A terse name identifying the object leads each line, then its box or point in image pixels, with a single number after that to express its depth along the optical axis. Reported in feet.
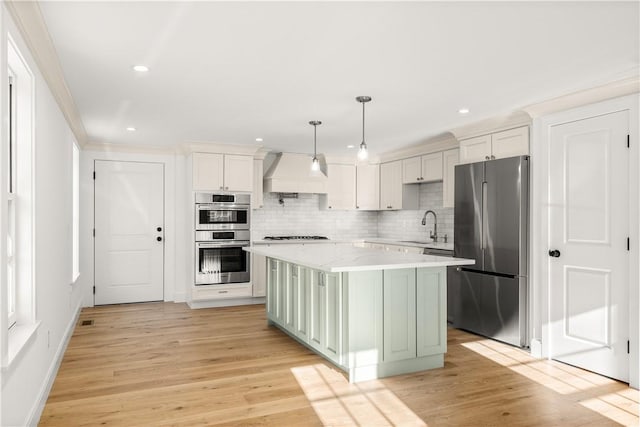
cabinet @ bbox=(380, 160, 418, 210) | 22.39
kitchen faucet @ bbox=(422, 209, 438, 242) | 21.25
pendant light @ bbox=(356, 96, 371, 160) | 12.84
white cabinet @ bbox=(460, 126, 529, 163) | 14.53
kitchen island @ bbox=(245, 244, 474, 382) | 11.48
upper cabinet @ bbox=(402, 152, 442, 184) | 19.69
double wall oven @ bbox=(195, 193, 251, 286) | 20.84
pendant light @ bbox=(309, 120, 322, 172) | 15.25
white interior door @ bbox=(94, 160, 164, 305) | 21.44
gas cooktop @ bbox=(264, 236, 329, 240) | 23.13
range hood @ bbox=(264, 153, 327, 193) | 22.66
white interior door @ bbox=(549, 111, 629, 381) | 11.45
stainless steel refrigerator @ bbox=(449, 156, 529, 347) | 14.35
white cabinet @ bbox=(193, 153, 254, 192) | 20.72
